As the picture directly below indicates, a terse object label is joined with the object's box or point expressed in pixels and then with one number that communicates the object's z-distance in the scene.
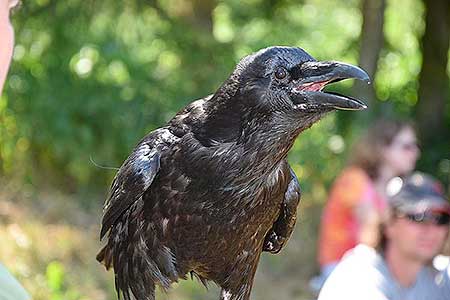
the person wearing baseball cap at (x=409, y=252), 6.57
